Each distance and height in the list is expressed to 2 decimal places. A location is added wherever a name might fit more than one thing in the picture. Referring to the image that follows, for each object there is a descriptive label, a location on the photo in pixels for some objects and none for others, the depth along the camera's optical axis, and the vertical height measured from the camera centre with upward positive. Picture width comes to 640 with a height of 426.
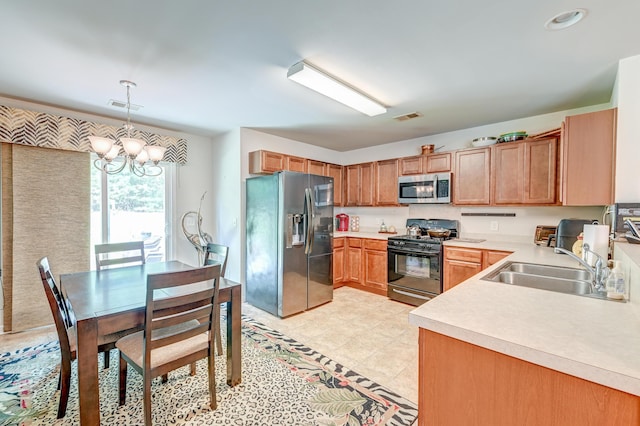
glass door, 3.42 -0.01
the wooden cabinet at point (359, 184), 4.71 +0.42
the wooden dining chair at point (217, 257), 2.43 -0.47
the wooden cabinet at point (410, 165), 4.09 +0.65
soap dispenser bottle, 1.30 -0.36
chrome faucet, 1.44 -0.35
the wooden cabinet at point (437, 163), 3.82 +0.64
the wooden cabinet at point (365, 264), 4.18 -0.88
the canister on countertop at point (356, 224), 5.29 -0.30
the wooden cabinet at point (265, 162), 3.75 +0.64
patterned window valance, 2.74 +0.84
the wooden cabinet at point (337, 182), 4.86 +0.47
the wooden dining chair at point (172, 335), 1.57 -0.77
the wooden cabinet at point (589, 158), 2.17 +0.40
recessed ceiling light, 1.56 +1.09
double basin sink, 1.75 -0.46
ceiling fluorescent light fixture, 2.15 +1.05
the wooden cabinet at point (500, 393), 0.79 -0.60
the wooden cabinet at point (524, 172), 3.05 +0.42
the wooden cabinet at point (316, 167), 4.41 +0.67
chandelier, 2.11 +0.48
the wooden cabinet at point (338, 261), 4.40 -0.84
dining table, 1.54 -0.62
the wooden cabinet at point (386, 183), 4.40 +0.41
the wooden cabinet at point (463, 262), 3.14 -0.63
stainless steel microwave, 3.80 +0.28
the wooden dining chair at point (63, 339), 1.69 -0.83
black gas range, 3.57 -0.76
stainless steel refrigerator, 3.37 -0.43
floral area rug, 1.76 -1.31
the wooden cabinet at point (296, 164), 4.05 +0.67
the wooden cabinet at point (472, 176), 3.50 +0.41
